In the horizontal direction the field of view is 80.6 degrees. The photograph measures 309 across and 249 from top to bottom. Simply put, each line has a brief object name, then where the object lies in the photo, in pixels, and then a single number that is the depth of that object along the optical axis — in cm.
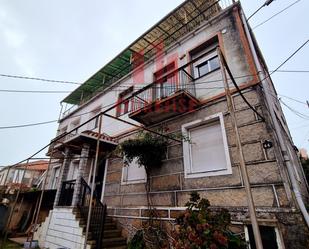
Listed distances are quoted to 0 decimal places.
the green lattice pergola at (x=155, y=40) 750
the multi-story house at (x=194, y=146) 363
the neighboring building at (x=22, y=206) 1027
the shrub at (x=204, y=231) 237
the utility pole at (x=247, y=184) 174
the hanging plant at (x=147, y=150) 552
